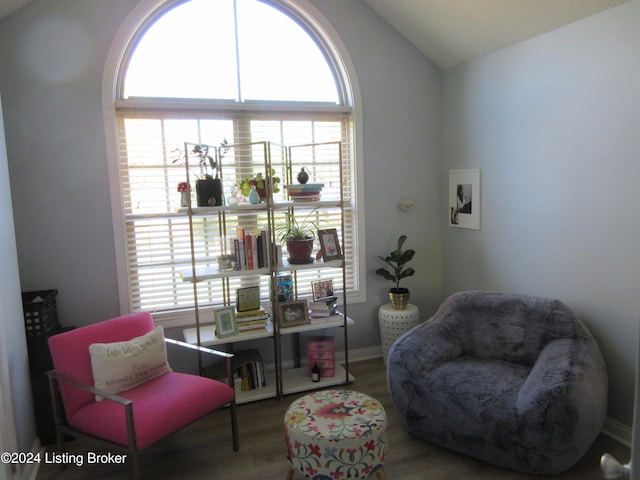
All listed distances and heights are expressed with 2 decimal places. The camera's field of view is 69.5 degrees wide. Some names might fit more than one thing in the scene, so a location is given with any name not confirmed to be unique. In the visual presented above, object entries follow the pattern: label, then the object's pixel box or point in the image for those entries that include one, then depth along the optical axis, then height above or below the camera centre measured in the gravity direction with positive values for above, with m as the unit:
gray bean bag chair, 2.31 -1.03
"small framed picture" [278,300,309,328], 3.40 -0.78
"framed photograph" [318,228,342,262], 3.45 -0.29
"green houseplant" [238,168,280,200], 3.29 +0.17
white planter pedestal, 3.80 -0.98
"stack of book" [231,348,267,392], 3.41 -1.21
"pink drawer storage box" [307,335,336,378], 3.55 -1.14
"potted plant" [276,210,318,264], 3.37 -0.26
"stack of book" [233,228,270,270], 3.25 -0.29
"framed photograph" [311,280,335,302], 3.62 -0.66
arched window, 3.38 +0.80
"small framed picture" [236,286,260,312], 3.36 -0.66
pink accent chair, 2.27 -1.00
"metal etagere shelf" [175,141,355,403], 3.24 -0.27
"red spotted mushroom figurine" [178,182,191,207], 3.09 +0.13
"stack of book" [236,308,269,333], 3.31 -0.80
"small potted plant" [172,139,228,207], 3.13 +0.18
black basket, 2.82 -0.60
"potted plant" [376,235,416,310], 3.86 -0.59
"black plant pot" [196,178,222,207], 3.13 +0.13
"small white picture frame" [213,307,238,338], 3.22 -0.79
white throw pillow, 2.50 -0.83
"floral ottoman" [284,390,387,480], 2.11 -1.09
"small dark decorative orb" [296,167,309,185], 3.37 +0.22
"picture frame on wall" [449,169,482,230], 3.76 +0.03
